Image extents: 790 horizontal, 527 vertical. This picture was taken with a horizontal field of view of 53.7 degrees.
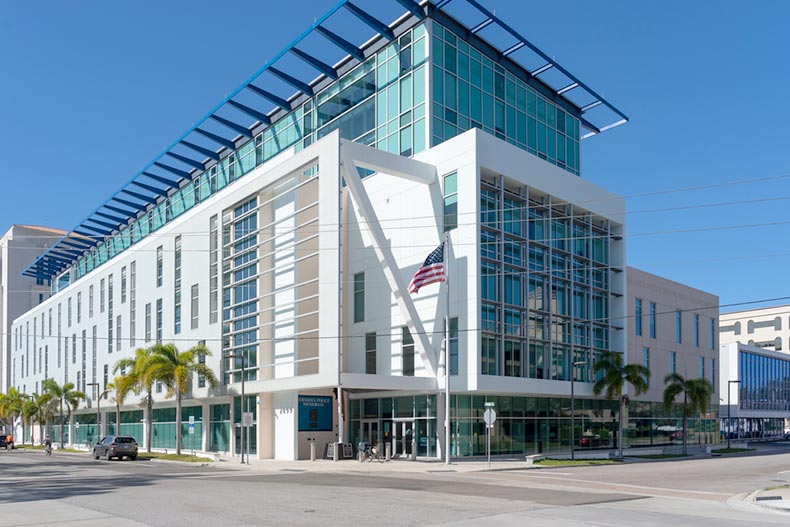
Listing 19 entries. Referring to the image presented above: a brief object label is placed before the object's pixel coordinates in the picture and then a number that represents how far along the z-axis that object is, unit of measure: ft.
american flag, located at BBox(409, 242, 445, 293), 131.23
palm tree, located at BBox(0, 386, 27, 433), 331.34
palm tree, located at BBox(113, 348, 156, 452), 186.35
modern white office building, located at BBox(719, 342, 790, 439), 280.92
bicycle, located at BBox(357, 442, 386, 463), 141.89
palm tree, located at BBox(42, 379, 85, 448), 273.17
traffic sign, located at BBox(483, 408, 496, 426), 122.62
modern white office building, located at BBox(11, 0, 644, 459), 143.95
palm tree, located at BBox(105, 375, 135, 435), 201.16
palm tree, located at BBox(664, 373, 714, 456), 194.39
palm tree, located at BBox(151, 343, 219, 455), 180.69
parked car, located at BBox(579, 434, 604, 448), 175.42
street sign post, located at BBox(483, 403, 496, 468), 122.62
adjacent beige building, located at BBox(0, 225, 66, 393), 421.18
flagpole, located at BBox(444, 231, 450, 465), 131.44
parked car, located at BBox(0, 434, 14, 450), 289.99
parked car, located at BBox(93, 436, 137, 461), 168.55
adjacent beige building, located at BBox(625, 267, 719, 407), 200.75
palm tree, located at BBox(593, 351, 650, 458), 168.55
